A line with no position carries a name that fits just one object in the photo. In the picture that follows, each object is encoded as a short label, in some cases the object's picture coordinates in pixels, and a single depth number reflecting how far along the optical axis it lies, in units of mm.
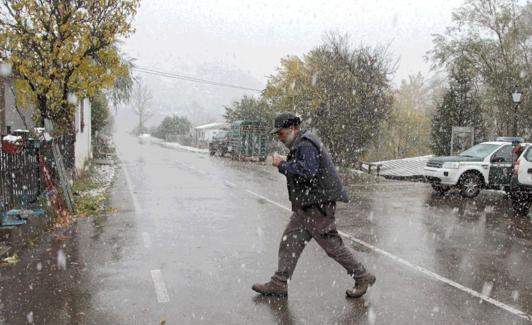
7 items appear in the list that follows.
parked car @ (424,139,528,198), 13922
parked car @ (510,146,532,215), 10875
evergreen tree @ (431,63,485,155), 24759
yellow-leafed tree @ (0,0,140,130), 10750
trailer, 29562
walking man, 4930
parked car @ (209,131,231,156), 33219
